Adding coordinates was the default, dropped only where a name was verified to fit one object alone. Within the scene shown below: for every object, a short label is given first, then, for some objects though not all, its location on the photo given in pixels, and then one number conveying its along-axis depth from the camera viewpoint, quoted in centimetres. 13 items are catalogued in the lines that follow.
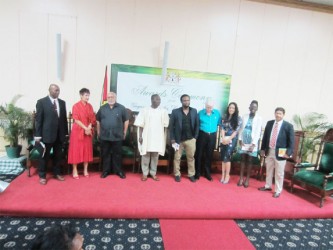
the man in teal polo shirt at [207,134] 358
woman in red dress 325
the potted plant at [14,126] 369
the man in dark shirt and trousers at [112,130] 336
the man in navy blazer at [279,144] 321
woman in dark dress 348
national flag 405
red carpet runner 218
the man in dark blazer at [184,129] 346
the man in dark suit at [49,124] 302
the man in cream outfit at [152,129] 345
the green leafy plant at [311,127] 446
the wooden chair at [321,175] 307
